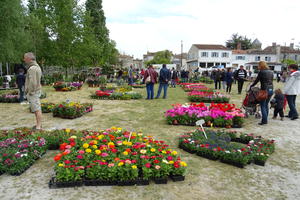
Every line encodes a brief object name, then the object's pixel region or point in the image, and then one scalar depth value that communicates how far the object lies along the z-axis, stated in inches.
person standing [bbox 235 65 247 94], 563.2
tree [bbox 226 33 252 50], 3085.6
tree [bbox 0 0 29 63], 585.6
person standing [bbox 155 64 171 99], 484.4
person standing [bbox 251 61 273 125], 273.7
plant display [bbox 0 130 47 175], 150.6
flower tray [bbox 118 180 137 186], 137.6
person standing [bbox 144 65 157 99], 473.1
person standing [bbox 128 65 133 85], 803.8
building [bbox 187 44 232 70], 2234.3
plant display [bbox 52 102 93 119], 309.4
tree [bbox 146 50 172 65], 3521.4
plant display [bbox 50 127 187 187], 137.2
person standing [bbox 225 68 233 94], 616.7
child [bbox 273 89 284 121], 308.5
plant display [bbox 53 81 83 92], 645.9
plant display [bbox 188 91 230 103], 461.1
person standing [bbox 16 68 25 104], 427.9
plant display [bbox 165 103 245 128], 272.1
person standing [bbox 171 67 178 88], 828.3
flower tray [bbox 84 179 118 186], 137.1
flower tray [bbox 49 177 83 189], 134.7
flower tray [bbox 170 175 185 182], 144.1
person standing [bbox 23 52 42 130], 228.4
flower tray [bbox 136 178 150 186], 138.6
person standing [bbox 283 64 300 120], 302.7
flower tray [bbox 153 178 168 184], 140.6
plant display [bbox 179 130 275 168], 170.6
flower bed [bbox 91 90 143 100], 507.8
